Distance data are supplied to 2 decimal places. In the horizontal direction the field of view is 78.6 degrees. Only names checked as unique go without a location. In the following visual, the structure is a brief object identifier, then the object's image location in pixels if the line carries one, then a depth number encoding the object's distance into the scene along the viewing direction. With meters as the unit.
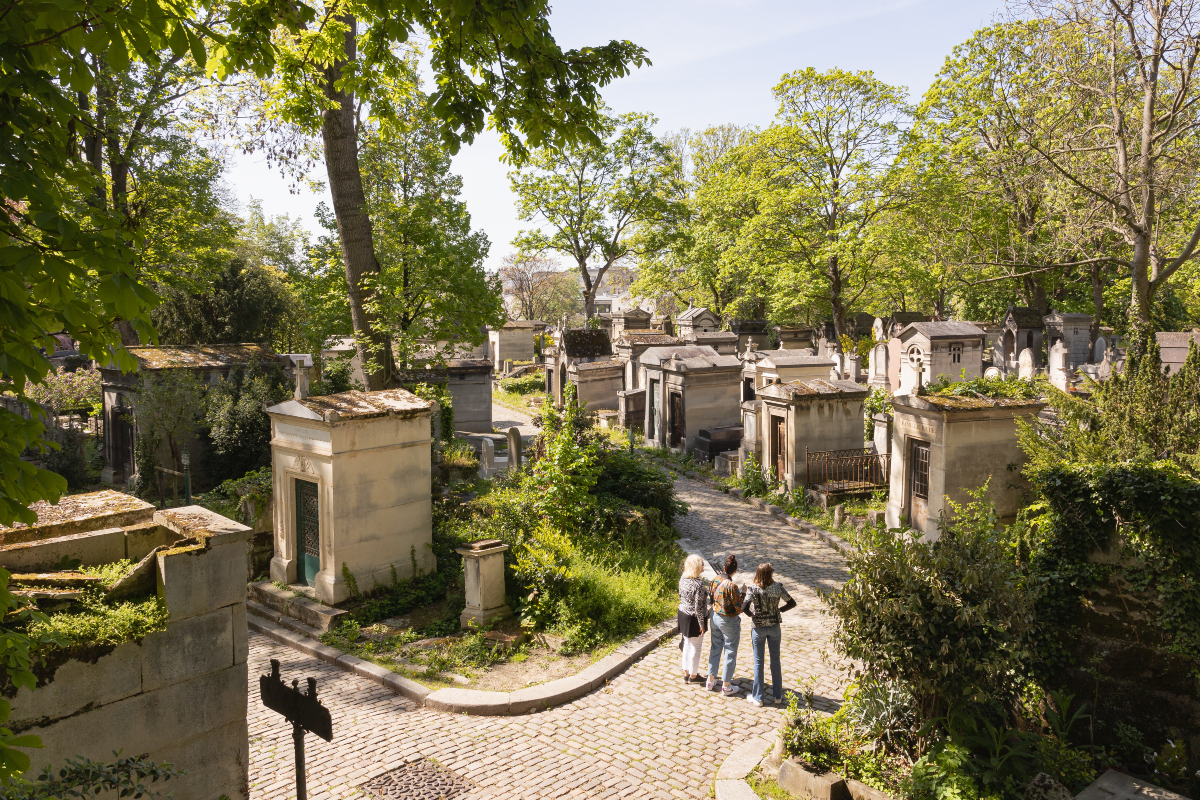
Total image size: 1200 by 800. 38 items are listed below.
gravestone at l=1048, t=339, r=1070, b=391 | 20.81
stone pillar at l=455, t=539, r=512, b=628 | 9.20
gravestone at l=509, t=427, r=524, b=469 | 16.62
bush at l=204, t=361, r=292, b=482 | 16.34
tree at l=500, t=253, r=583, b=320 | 61.06
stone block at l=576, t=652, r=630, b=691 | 7.86
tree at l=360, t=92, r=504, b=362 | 15.98
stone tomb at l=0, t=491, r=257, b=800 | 4.59
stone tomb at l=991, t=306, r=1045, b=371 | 28.05
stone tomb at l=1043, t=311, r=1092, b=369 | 26.48
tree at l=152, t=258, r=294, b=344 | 25.19
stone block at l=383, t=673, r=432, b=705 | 7.59
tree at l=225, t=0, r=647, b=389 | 5.44
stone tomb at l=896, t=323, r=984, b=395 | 22.55
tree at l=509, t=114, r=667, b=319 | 33.06
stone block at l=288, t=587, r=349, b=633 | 9.52
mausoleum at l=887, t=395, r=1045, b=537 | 11.18
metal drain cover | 5.91
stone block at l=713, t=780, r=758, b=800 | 5.68
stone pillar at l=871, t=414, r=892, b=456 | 15.61
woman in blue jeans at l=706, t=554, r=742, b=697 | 7.55
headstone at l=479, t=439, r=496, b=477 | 17.70
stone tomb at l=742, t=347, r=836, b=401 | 20.45
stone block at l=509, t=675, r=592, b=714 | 7.38
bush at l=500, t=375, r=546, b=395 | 34.50
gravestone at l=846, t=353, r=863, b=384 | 25.55
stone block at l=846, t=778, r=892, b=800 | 5.36
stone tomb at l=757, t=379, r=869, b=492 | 15.90
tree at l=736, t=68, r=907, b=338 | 25.22
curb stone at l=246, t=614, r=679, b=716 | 7.37
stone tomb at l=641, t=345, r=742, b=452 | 20.73
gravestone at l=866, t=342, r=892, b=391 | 24.08
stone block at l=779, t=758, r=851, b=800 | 5.47
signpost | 4.44
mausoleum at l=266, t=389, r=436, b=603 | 10.09
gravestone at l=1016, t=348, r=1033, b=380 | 22.95
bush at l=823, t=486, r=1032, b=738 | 5.29
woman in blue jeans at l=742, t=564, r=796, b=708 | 7.31
